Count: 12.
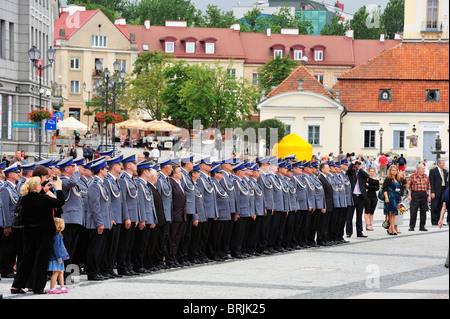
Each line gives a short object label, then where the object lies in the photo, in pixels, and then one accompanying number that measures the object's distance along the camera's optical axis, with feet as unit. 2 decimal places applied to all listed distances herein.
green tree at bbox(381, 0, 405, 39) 390.42
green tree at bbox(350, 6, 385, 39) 387.55
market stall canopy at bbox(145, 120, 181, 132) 217.97
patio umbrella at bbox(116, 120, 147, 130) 221.87
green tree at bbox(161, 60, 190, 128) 235.81
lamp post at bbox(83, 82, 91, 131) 296.10
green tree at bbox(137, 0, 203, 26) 402.31
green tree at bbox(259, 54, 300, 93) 307.99
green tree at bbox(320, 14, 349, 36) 395.55
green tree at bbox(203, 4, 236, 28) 397.80
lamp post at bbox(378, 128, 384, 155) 230.62
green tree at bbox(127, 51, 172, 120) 273.33
